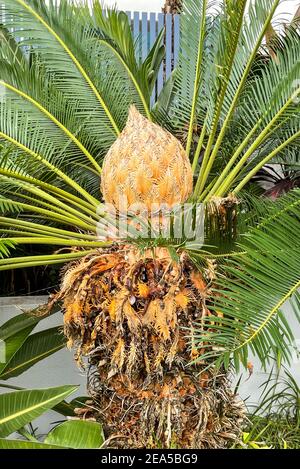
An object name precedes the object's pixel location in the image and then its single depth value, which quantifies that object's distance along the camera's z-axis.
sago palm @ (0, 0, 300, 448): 2.05
